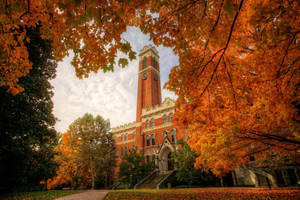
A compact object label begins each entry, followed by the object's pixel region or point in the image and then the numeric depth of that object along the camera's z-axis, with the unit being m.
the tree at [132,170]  20.75
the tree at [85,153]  23.48
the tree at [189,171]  14.61
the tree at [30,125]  9.32
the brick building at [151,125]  24.00
